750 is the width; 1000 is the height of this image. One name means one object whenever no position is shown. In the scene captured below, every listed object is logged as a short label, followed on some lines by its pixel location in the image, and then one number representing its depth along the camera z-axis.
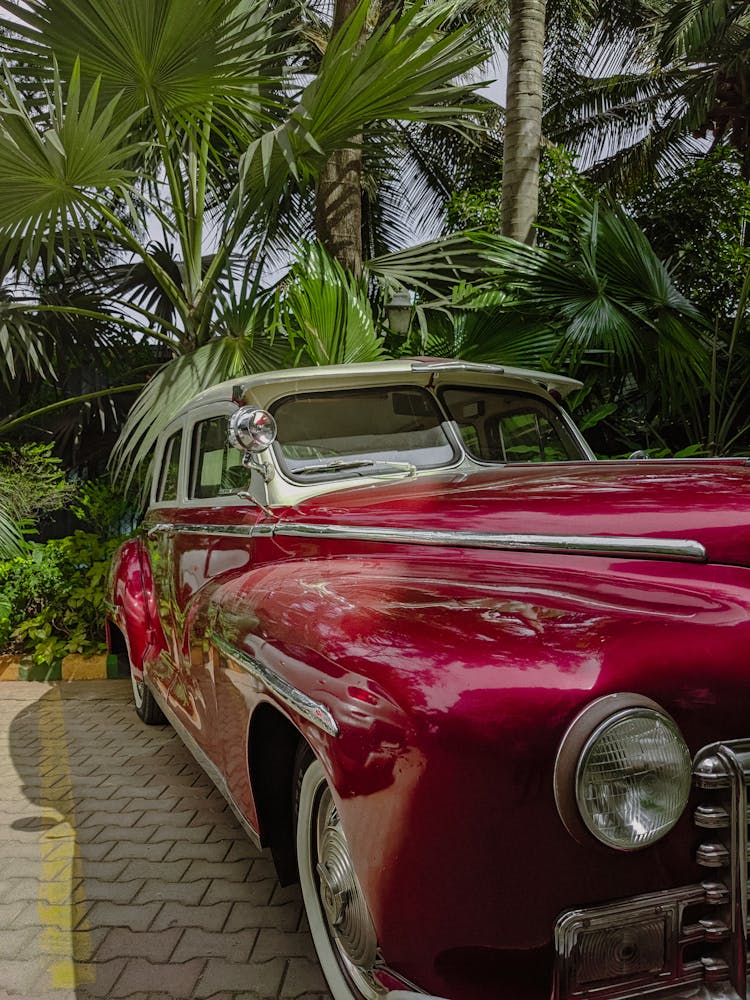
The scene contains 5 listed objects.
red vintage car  1.24
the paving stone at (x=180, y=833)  2.95
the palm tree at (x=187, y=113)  4.31
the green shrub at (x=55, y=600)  5.85
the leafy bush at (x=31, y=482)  6.59
